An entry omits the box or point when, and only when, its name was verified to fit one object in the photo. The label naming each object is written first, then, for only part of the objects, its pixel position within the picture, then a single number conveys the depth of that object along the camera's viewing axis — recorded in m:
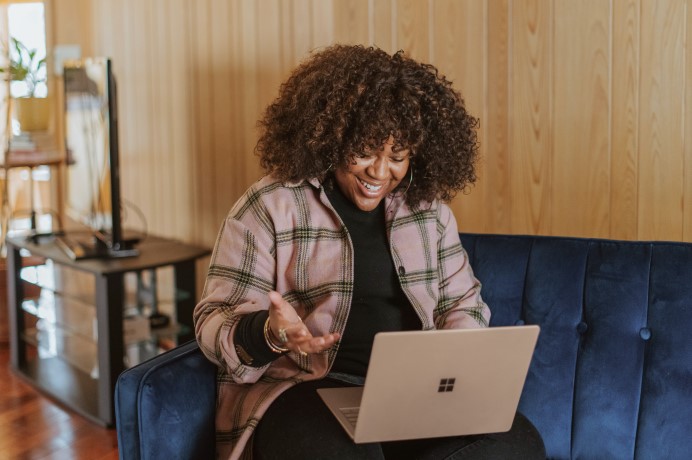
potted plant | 3.86
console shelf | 3.00
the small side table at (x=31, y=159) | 4.04
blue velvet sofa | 1.63
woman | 1.69
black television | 3.07
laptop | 1.40
